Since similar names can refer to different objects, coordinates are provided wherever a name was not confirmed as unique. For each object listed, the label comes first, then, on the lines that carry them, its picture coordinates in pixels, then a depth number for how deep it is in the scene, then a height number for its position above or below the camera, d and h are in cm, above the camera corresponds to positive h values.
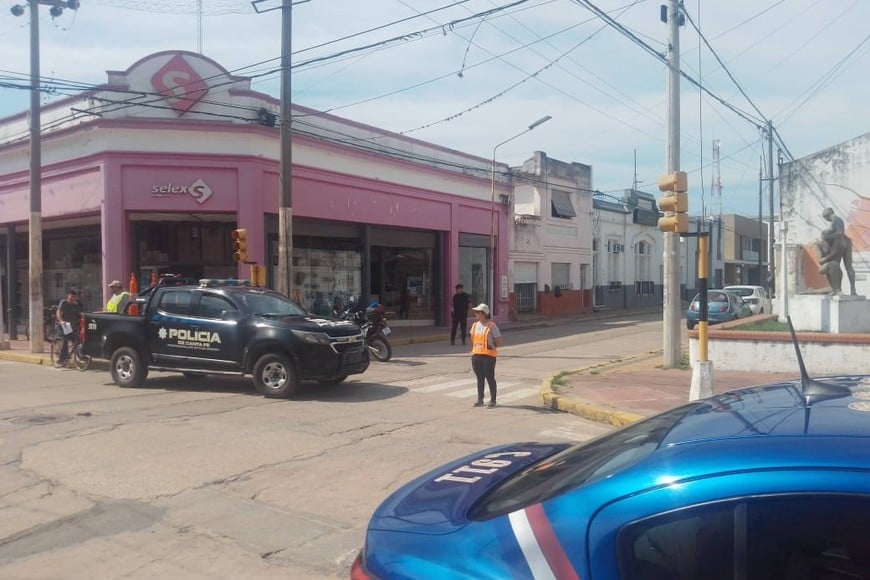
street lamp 2572 +216
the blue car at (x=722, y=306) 2753 -77
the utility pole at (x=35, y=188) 1836 +264
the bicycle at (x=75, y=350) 1638 -131
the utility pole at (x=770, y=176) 2815 +544
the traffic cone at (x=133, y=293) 1462 -4
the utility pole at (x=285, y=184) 1791 +259
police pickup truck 1191 -82
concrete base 1009 -128
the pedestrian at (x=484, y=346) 1112 -88
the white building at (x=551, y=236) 3538 +258
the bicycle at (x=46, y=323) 2347 -101
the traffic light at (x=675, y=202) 1120 +128
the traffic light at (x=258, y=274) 1669 +37
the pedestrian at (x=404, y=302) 2891 -53
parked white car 3241 -52
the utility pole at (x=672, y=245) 1509 +84
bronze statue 1644 +78
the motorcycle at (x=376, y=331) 1730 -99
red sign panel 1997 +565
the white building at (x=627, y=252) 4306 +217
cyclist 1655 -60
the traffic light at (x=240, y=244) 1673 +106
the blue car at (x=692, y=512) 190 -63
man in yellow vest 1598 -22
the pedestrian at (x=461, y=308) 2173 -58
